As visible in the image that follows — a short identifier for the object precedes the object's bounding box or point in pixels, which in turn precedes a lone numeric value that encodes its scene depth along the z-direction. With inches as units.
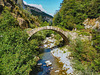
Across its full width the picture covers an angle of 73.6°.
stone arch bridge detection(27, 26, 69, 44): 361.4
